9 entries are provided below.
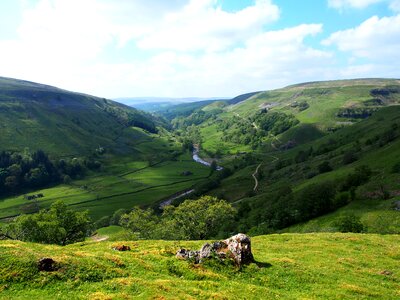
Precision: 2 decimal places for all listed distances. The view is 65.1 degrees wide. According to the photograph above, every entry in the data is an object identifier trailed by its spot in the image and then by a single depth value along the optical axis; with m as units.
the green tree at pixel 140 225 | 91.94
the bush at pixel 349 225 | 70.38
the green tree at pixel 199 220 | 93.00
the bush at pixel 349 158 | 167.25
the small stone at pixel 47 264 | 29.37
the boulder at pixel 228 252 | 36.34
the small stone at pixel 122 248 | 43.29
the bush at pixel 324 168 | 168.50
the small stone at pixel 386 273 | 39.25
